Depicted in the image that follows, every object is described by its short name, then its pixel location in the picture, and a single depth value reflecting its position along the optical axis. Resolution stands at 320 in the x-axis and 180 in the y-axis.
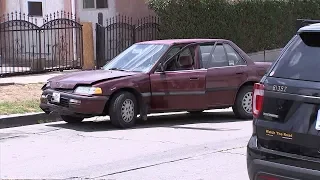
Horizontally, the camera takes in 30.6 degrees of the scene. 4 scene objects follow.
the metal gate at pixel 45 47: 17.89
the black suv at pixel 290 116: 4.38
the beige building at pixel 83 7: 19.99
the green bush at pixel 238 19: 19.62
